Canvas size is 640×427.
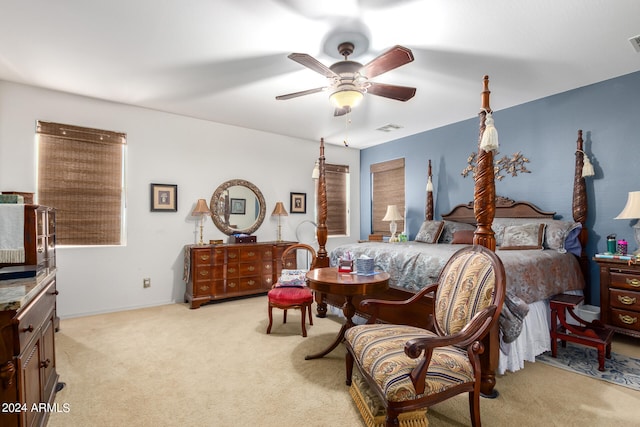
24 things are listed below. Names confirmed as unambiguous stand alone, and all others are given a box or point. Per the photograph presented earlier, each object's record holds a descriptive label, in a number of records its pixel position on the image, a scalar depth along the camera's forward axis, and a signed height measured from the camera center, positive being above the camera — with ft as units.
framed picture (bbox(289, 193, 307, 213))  18.98 +0.69
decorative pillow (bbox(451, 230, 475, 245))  13.74 -1.03
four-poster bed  7.15 -0.67
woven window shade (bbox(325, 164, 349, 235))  20.94 +1.10
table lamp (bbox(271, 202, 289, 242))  17.62 +0.19
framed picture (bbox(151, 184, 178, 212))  14.49 +0.79
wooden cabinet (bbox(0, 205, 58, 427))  4.25 -1.99
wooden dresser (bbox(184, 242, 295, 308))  14.23 -2.65
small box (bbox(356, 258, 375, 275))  8.61 -1.39
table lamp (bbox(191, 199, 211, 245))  15.06 +0.27
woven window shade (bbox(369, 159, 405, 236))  19.53 +1.56
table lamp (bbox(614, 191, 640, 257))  9.61 +0.09
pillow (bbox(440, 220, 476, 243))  14.98 -0.67
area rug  7.86 -4.11
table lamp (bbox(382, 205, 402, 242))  17.62 -0.10
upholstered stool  5.44 -3.59
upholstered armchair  4.91 -2.40
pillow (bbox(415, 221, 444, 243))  15.11 -0.86
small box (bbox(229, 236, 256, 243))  16.05 -1.26
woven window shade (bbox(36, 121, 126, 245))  12.30 +1.39
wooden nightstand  9.58 -2.57
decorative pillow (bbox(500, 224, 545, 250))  11.59 -0.86
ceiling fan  7.98 +3.77
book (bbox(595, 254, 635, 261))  9.65 -1.34
